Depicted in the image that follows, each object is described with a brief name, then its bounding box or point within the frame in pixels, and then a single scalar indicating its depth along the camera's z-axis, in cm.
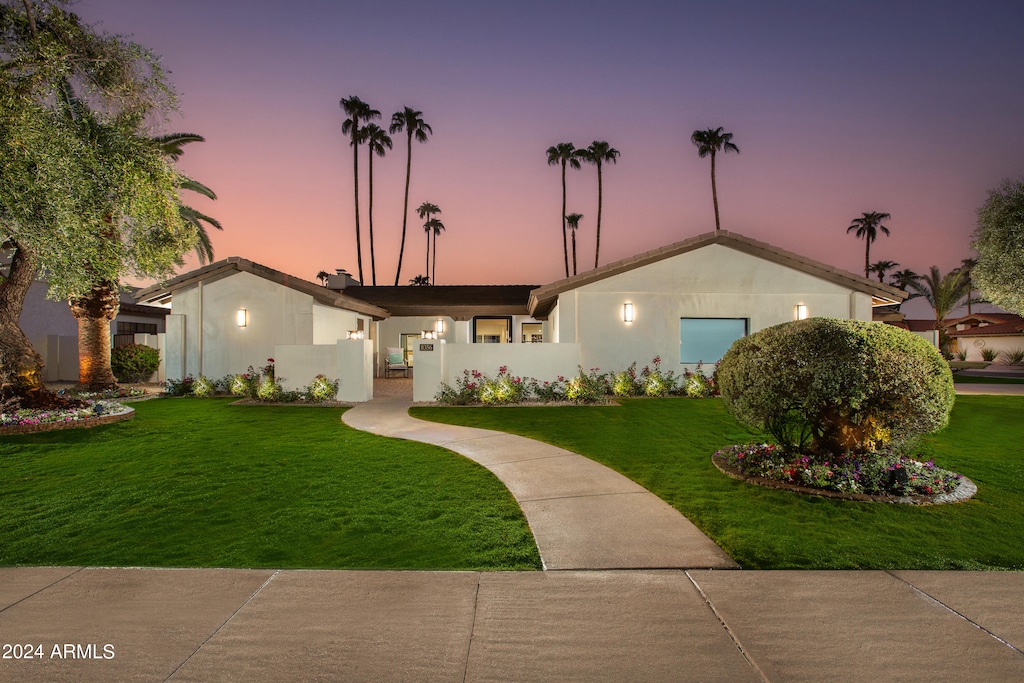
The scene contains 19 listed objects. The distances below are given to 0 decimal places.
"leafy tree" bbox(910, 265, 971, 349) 3944
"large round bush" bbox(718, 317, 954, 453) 599
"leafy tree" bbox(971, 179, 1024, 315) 1792
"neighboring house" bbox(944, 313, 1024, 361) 3715
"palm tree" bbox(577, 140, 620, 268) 4569
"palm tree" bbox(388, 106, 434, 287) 4197
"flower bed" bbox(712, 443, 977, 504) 573
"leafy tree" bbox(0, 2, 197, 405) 920
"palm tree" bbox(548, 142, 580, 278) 4650
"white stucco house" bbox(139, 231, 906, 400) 1501
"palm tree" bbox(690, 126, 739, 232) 4016
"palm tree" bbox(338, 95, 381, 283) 3953
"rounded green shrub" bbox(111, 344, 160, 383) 1964
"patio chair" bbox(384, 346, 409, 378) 2332
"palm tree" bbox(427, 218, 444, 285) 5680
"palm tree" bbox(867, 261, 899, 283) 5769
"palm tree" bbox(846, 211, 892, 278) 5403
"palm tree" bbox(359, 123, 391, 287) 4062
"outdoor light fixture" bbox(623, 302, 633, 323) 1606
